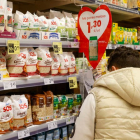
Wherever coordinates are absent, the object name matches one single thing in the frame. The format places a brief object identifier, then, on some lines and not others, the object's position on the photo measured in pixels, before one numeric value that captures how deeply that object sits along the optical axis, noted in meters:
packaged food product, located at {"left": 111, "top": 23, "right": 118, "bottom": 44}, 3.21
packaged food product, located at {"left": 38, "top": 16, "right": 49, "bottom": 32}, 2.34
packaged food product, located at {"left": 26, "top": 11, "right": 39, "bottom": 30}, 2.24
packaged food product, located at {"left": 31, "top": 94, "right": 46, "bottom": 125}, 2.25
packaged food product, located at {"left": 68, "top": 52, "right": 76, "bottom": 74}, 2.64
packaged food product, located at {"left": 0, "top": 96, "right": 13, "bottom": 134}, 1.90
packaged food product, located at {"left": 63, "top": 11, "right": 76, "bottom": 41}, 2.63
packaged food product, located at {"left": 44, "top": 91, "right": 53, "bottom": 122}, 2.35
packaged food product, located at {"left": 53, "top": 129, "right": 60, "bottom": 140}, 2.53
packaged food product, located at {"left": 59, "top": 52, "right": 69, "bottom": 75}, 2.53
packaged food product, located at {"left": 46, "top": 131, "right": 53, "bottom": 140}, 2.44
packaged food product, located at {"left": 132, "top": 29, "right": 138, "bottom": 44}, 3.67
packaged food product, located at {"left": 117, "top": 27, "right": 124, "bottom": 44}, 3.34
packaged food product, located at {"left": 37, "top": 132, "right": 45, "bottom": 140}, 2.38
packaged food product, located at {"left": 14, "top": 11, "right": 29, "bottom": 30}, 2.15
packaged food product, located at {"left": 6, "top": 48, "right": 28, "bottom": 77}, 2.12
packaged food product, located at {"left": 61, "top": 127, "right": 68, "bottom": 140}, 2.61
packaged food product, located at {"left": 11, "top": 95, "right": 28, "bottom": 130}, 2.03
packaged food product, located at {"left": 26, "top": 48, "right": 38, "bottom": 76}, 2.21
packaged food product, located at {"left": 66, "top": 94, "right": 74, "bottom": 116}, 2.64
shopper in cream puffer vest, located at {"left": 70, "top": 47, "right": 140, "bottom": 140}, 1.36
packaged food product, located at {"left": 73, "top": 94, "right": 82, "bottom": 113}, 2.72
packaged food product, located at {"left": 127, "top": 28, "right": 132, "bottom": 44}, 3.59
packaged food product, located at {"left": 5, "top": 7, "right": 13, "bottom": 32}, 2.04
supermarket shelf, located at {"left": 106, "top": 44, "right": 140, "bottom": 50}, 3.11
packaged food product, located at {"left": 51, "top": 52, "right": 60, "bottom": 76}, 2.43
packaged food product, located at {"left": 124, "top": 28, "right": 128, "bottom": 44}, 3.51
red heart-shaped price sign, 2.58
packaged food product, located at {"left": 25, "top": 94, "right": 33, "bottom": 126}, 2.19
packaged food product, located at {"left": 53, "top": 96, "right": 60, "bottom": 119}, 2.47
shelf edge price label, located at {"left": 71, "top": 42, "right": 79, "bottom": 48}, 2.60
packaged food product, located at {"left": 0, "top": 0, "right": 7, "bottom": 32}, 1.95
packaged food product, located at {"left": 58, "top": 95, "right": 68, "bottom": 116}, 2.57
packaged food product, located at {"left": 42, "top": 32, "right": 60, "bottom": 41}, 2.32
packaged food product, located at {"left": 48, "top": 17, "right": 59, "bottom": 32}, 2.42
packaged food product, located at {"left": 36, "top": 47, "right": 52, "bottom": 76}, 2.33
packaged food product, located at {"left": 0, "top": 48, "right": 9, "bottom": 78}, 2.04
